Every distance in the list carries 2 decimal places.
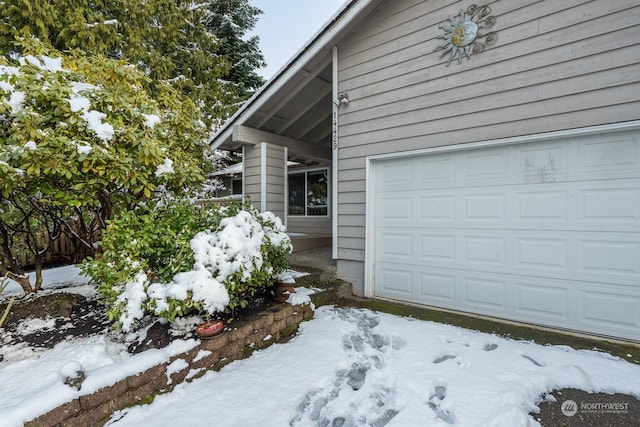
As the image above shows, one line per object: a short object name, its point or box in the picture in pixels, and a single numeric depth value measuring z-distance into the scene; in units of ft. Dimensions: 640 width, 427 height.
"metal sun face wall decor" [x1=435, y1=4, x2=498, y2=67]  12.52
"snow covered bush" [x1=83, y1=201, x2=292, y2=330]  9.02
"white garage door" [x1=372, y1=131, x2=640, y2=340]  10.52
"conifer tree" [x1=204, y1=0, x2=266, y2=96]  47.98
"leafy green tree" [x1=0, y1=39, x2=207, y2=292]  8.98
